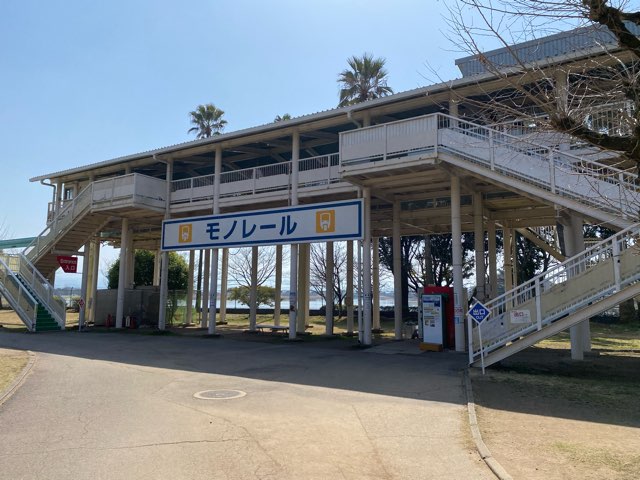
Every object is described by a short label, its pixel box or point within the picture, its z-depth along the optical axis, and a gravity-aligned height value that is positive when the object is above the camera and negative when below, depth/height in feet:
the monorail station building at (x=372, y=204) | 37.60 +11.34
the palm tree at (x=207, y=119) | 133.49 +47.86
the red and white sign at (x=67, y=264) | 88.12 +4.82
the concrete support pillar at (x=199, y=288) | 114.97 +0.77
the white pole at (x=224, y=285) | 90.17 +1.07
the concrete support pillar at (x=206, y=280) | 93.87 +2.16
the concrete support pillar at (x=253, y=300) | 81.82 -1.49
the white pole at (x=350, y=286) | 78.93 +0.98
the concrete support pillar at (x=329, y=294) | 76.33 -0.34
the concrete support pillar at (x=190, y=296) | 97.33 -1.06
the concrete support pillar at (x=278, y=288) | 88.79 +0.65
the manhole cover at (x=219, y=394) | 29.60 -6.55
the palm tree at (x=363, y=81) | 108.88 +48.08
